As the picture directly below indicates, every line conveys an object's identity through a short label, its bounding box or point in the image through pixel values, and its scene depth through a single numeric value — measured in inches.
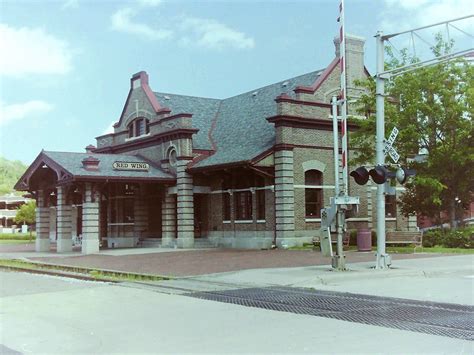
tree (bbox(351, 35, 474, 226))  1061.8
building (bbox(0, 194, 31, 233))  3526.1
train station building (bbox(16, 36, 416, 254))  1163.9
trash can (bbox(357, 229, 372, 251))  1007.6
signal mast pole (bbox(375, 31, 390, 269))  697.6
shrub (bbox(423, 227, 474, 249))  1052.5
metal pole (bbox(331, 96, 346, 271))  683.4
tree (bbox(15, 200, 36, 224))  2263.8
